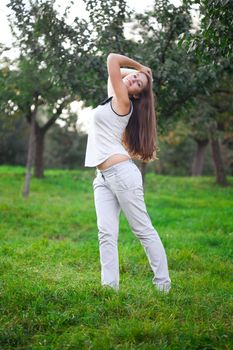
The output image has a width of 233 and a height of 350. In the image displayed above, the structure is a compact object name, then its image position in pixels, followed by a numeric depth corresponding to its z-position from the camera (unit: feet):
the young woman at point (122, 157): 15.84
